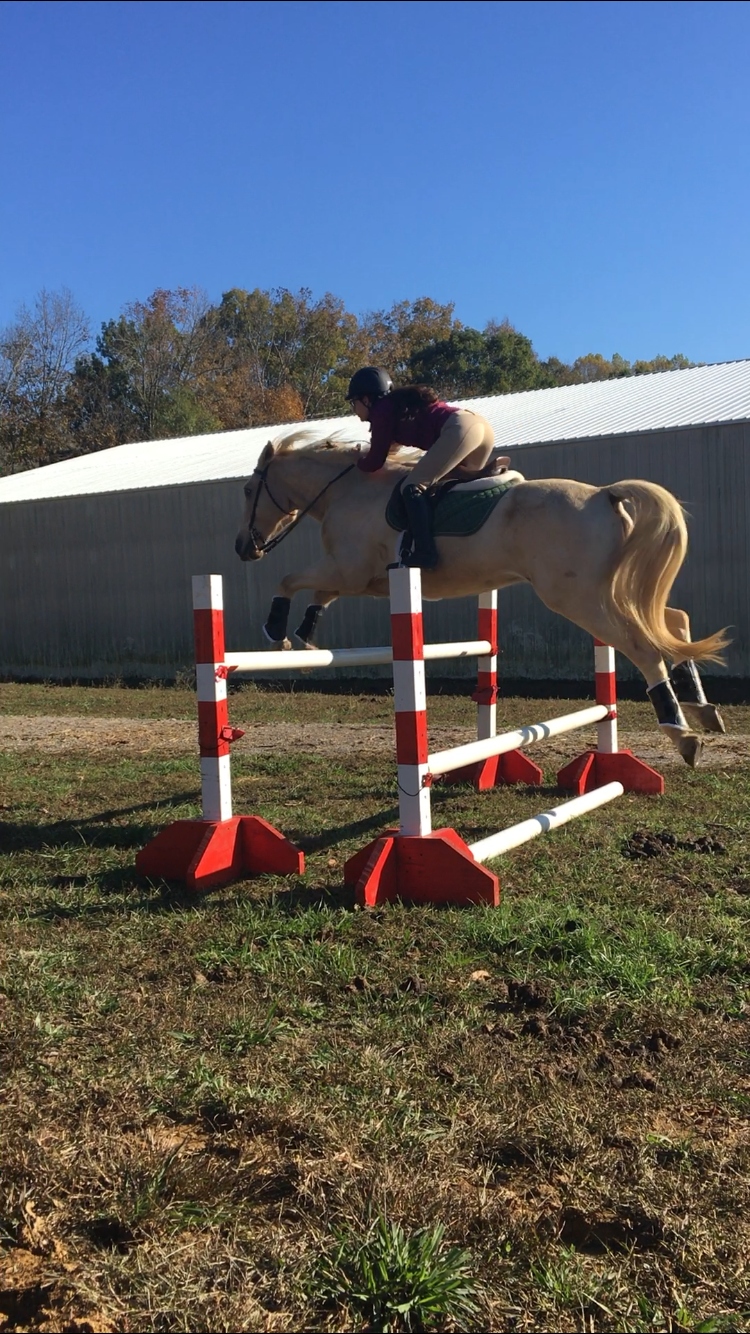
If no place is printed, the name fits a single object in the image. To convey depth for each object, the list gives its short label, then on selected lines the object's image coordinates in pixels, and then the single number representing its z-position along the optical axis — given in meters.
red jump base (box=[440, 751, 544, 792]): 6.88
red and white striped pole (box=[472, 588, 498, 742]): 6.69
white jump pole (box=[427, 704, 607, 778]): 4.51
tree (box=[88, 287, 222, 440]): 43.44
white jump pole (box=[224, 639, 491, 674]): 4.55
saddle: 5.42
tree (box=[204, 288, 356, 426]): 44.97
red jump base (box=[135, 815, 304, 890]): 4.36
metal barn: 14.46
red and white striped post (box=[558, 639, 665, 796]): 6.43
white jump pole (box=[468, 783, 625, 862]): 4.34
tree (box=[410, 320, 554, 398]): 41.75
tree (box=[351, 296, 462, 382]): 45.16
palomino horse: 5.18
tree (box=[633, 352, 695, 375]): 52.75
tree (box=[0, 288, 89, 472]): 41.31
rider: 5.38
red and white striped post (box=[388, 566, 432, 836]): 4.22
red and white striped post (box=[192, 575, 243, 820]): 4.31
